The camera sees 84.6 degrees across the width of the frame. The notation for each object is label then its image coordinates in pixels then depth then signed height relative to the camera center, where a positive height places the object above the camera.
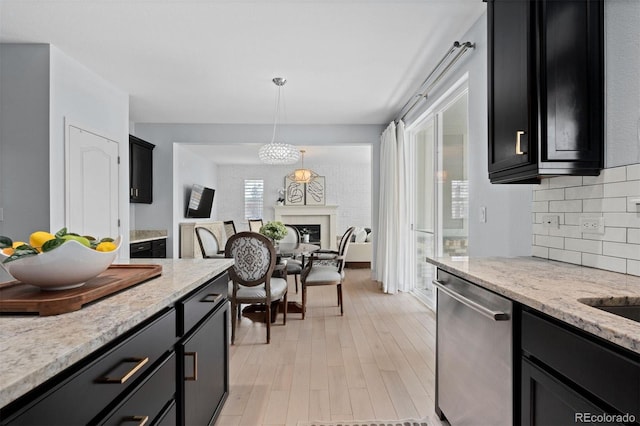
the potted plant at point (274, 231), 4.11 -0.22
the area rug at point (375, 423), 1.88 -1.14
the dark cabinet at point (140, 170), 4.87 +0.60
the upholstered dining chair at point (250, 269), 3.09 -0.50
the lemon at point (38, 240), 1.04 -0.08
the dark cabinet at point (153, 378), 0.71 -0.47
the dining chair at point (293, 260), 4.43 -0.68
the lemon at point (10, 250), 1.02 -0.11
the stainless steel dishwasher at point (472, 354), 1.24 -0.59
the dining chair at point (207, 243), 3.88 -0.34
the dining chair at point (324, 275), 3.76 -0.68
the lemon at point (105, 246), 1.15 -0.11
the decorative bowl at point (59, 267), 0.96 -0.15
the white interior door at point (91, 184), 3.26 +0.28
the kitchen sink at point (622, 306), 1.07 -0.29
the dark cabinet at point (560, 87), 1.52 +0.55
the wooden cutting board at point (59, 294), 0.93 -0.24
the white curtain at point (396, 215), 4.80 -0.04
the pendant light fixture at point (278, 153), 4.55 +0.78
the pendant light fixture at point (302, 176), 7.24 +0.75
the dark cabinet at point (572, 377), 0.77 -0.42
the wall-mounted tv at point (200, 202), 6.94 +0.21
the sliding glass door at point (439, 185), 3.39 +0.30
